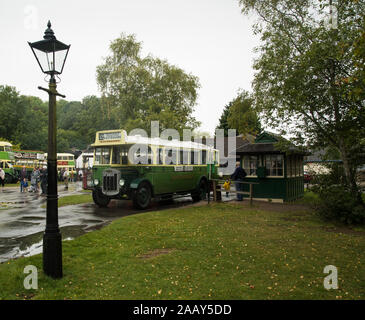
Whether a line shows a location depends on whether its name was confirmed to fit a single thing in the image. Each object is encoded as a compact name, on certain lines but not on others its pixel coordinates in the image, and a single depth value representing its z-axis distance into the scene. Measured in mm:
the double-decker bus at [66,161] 47781
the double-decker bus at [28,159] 37438
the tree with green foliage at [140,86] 36156
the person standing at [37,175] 24256
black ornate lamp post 5199
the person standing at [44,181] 20984
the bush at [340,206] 9742
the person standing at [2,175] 27875
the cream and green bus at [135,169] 13430
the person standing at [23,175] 23238
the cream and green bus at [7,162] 34344
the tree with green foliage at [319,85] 9820
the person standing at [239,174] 16125
